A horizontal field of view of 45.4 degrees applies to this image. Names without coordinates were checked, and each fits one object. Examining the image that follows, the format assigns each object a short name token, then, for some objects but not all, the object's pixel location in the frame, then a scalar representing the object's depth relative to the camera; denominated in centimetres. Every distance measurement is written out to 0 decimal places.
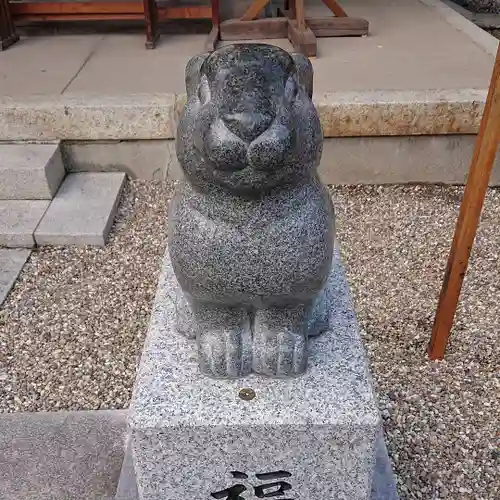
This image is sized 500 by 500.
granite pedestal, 133
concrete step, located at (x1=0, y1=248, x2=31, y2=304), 287
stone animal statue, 105
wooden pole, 188
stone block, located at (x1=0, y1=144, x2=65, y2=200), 331
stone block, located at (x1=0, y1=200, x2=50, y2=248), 313
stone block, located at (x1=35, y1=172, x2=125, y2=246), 315
